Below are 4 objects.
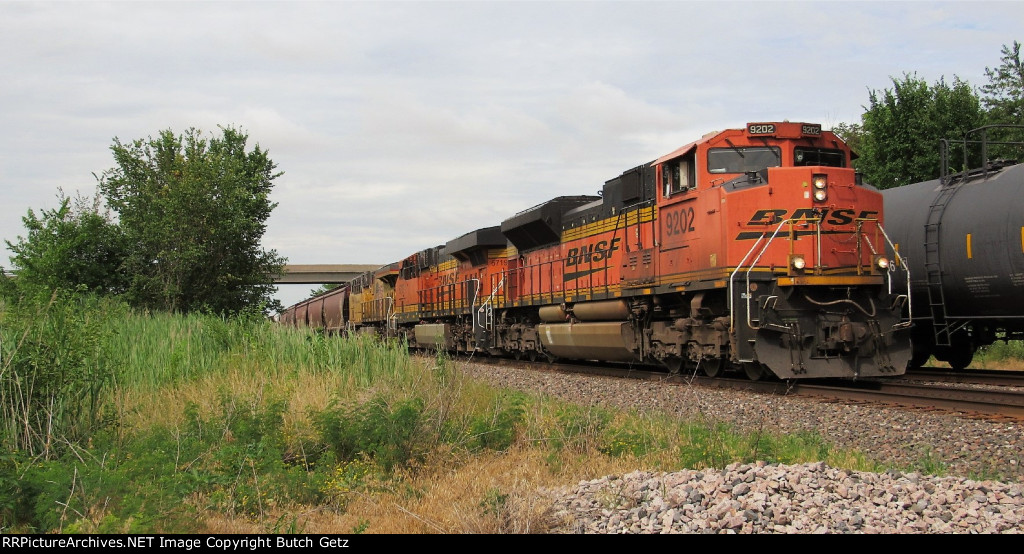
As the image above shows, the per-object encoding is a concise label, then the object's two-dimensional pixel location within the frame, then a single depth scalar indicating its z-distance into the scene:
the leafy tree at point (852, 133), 36.67
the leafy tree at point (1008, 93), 26.86
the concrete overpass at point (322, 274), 72.75
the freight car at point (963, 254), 12.74
